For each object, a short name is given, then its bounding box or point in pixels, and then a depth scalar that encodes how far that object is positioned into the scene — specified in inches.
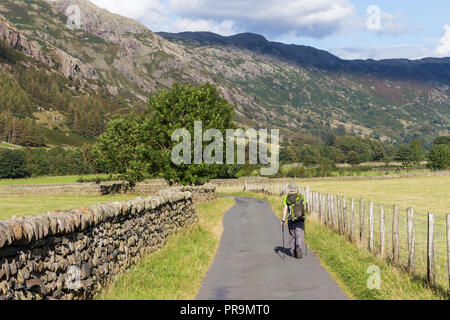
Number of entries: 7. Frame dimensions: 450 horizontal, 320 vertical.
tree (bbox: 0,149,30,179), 5477.4
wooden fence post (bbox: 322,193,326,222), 895.4
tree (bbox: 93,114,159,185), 2635.3
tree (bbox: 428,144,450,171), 5615.2
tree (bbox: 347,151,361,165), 7401.6
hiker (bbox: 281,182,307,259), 564.4
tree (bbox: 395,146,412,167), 7140.8
